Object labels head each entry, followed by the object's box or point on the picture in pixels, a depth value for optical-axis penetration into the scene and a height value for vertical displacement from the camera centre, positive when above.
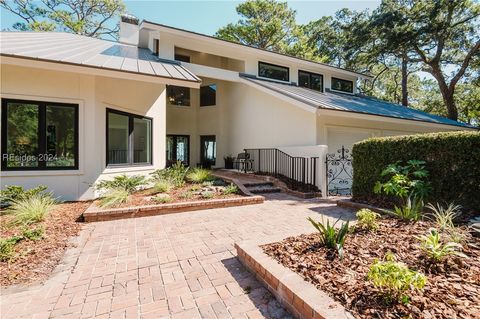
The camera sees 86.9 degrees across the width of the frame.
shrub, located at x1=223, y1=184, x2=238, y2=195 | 7.84 -1.06
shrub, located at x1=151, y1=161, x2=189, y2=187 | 8.47 -0.68
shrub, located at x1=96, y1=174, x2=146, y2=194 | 7.11 -0.82
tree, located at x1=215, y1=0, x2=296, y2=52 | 25.23 +13.15
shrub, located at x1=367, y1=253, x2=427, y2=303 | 2.07 -1.02
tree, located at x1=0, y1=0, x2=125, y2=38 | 21.11 +12.31
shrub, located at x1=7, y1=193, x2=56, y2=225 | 4.91 -1.13
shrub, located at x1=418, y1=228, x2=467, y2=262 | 2.68 -1.00
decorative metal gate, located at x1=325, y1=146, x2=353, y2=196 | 9.46 -0.80
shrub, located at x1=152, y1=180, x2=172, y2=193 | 7.73 -0.97
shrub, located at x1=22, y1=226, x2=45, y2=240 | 4.10 -1.29
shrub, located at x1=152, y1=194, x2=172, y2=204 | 6.52 -1.13
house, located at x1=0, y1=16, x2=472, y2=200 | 6.77 +1.82
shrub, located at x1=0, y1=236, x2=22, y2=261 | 3.45 -1.33
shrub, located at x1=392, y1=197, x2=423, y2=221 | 4.18 -0.94
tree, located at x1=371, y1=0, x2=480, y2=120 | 17.55 +9.14
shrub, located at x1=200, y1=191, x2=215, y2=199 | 7.13 -1.11
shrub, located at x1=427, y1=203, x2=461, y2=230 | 3.62 -0.97
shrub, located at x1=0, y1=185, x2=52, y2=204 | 5.57 -0.85
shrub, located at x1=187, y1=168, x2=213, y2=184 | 9.09 -0.76
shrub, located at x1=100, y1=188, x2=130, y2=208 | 6.07 -1.08
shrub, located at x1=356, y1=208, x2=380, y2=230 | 3.91 -0.99
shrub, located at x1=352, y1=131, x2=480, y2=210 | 4.68 -0.08
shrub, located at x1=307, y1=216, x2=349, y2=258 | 3.15 -1.04
